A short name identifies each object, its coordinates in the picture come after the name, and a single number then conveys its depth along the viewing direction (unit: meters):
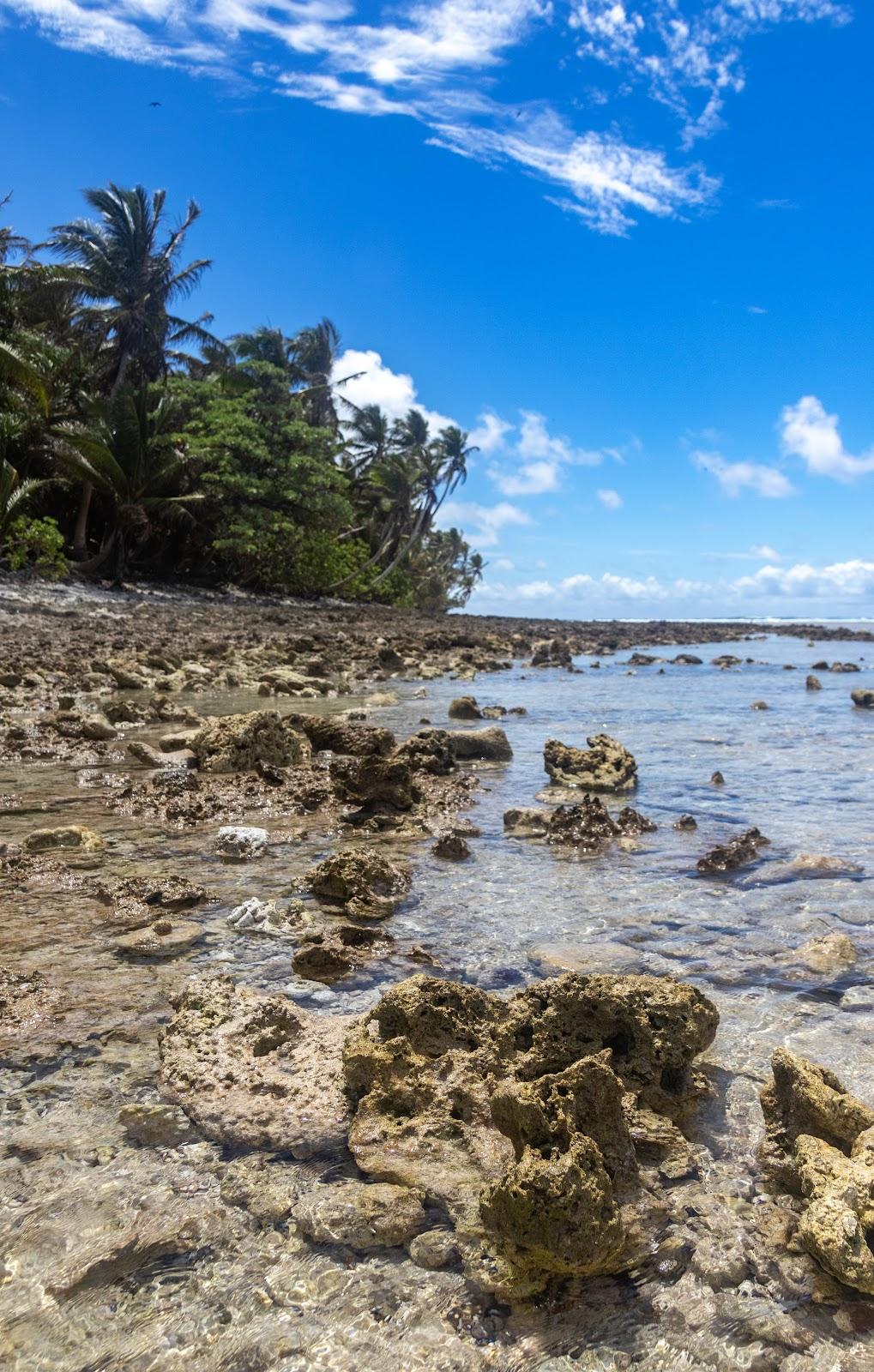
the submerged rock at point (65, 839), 5.65
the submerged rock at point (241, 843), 5.88
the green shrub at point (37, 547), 25.69
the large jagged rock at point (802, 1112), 2.63
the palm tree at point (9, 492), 24.67
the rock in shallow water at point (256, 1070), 2.77
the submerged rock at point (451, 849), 6.15
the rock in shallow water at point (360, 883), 4.94
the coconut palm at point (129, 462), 29.83
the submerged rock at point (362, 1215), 2.30
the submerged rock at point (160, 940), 4.14
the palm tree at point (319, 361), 50.22
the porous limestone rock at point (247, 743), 8.59
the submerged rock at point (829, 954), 4.23
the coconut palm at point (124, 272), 36.50
